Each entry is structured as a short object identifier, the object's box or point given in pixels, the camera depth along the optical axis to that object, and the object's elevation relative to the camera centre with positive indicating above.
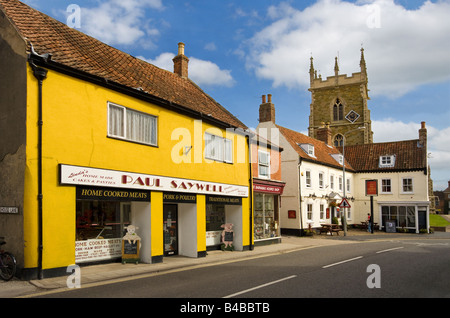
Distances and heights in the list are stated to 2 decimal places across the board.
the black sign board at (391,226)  35.44 -3.72
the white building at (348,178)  30.31 +0.77
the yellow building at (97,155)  10.66 +1.18
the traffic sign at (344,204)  28.02 -1.27
